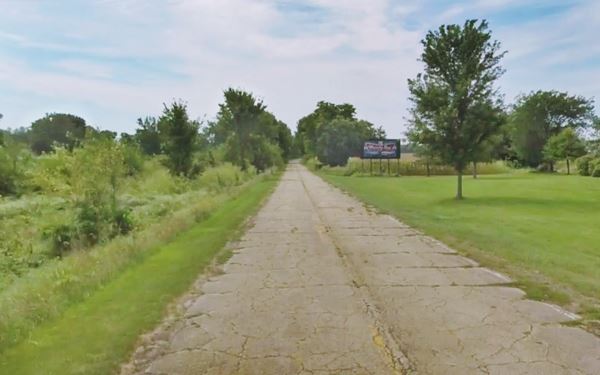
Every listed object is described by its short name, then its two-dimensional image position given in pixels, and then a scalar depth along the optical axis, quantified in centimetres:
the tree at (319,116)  9831
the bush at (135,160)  3453
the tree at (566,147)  5291
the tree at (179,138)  3166
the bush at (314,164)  7950
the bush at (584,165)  4584
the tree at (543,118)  6475
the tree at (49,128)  7806
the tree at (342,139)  7525
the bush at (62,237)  1370
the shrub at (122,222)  1521
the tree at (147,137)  6512
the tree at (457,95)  2289
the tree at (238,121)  4781
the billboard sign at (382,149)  5362
